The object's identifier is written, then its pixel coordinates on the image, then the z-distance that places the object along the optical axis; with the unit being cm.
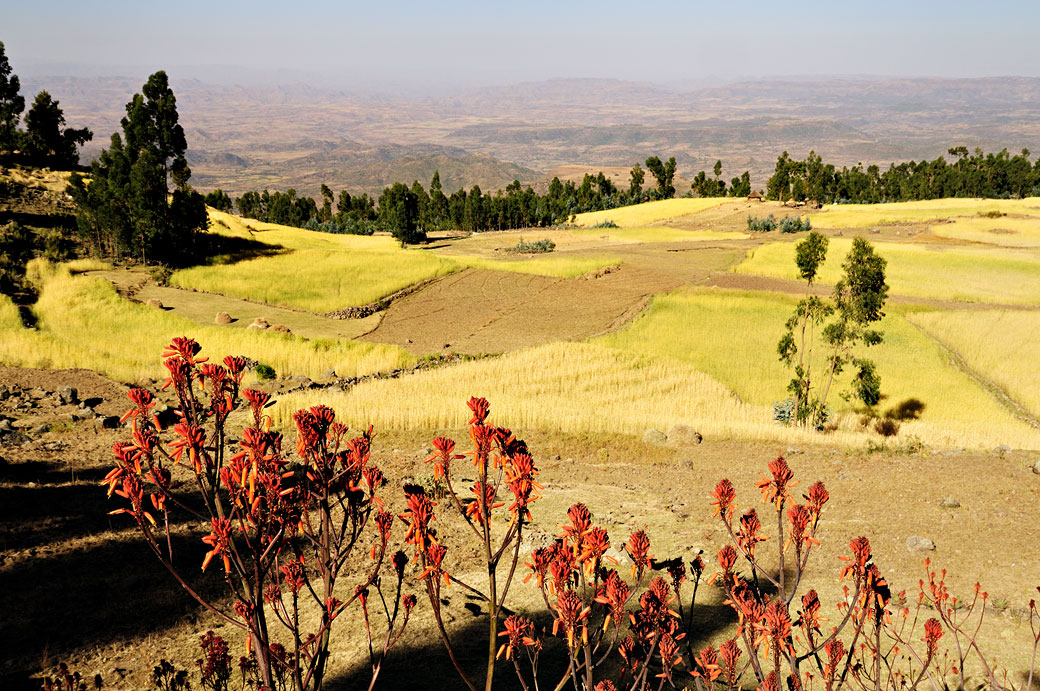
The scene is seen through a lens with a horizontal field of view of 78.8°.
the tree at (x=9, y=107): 5750
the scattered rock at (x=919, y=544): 1032
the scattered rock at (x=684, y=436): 1657
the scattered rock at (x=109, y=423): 1630
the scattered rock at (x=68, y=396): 1828
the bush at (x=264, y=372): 2280
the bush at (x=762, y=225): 7450
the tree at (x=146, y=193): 4244
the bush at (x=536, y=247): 6134
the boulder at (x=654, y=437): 1667
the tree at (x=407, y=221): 7031
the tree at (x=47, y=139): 6106
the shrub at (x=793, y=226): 7150
